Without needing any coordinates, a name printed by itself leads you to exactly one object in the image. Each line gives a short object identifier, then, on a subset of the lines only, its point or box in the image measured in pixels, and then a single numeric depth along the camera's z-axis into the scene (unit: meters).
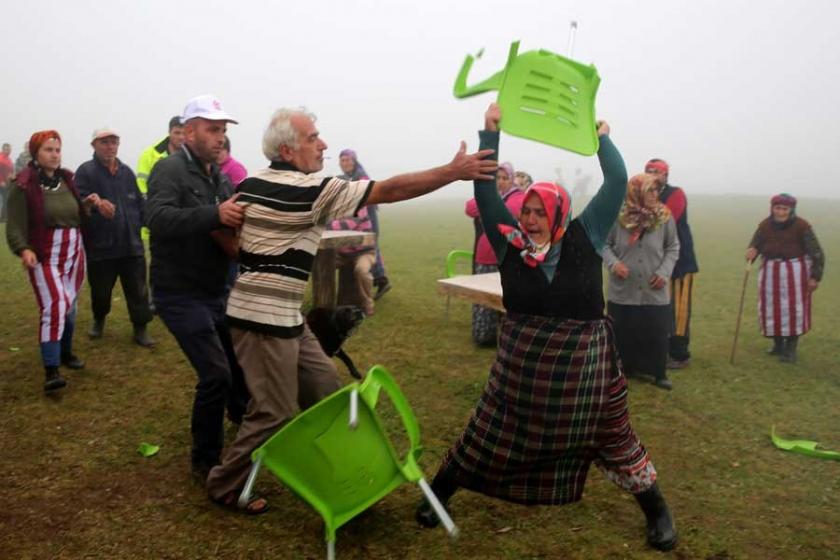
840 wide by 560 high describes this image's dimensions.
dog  3.70
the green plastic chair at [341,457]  2.62
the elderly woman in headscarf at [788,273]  6.84
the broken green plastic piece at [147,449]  4.04
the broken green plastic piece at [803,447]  4.30
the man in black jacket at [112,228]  5.56
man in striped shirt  2.84
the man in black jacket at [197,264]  3.30
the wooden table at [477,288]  5.09
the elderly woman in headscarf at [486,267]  6.74
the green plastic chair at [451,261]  7.15
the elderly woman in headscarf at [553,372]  2.99
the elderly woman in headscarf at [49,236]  4.86
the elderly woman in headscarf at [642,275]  5.60
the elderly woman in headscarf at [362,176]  8.81
